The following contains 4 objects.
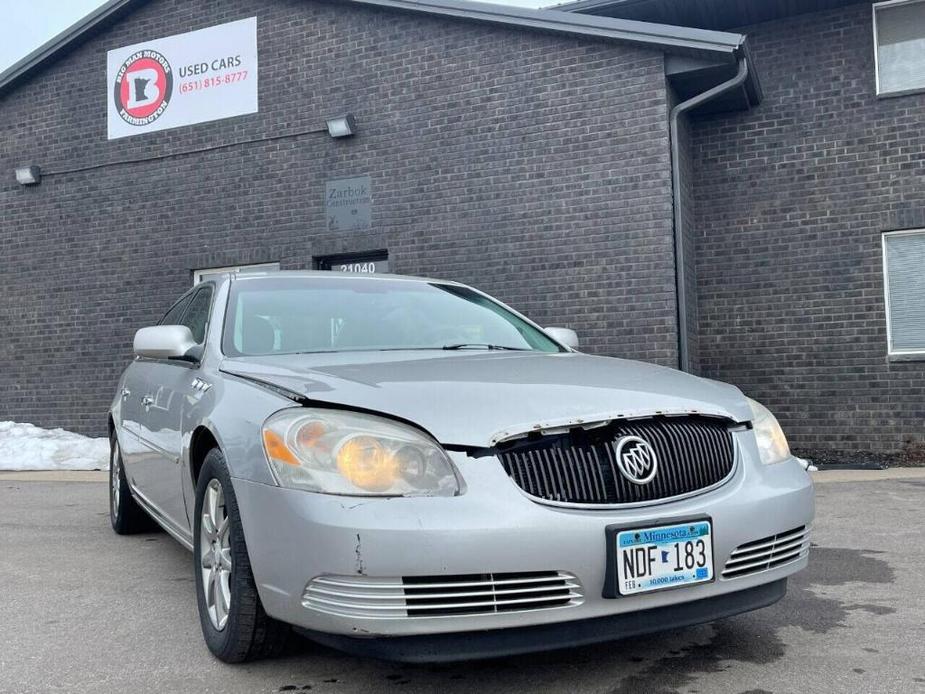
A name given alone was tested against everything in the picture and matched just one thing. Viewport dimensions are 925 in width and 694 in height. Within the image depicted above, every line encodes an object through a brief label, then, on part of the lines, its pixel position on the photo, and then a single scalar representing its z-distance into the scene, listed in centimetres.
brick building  907
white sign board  1114
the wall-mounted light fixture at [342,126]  1028
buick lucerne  240
